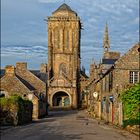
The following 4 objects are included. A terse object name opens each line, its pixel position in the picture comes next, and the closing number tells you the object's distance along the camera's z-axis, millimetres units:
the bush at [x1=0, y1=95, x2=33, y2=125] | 34281
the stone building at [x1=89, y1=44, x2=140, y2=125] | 35812
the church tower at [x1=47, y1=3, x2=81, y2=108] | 95188
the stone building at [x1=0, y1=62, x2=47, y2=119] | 48075
